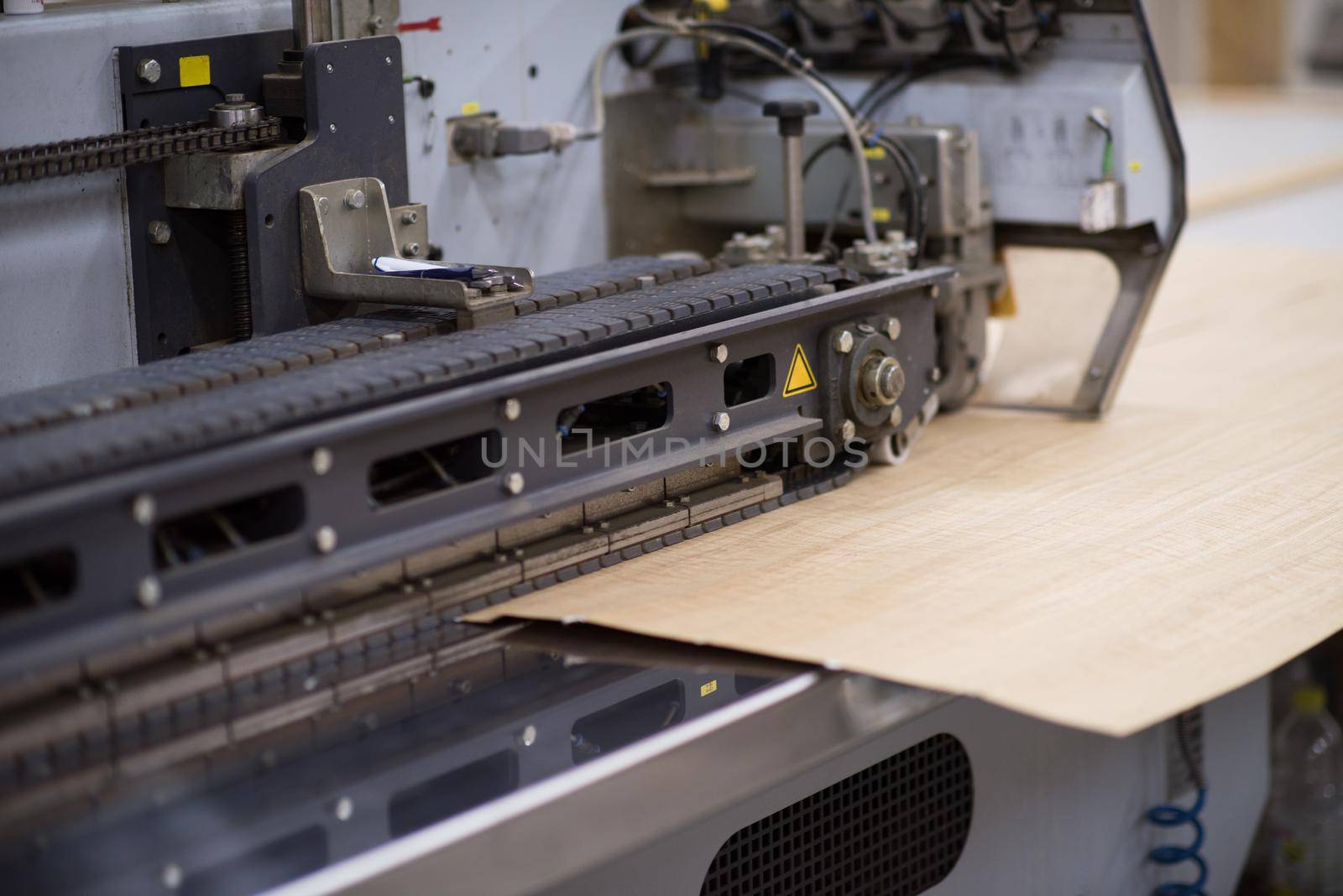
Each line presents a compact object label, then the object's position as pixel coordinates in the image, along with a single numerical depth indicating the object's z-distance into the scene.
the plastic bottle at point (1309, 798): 2.66
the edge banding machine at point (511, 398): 1.20
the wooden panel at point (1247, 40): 6.75
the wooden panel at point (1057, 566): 1.39
